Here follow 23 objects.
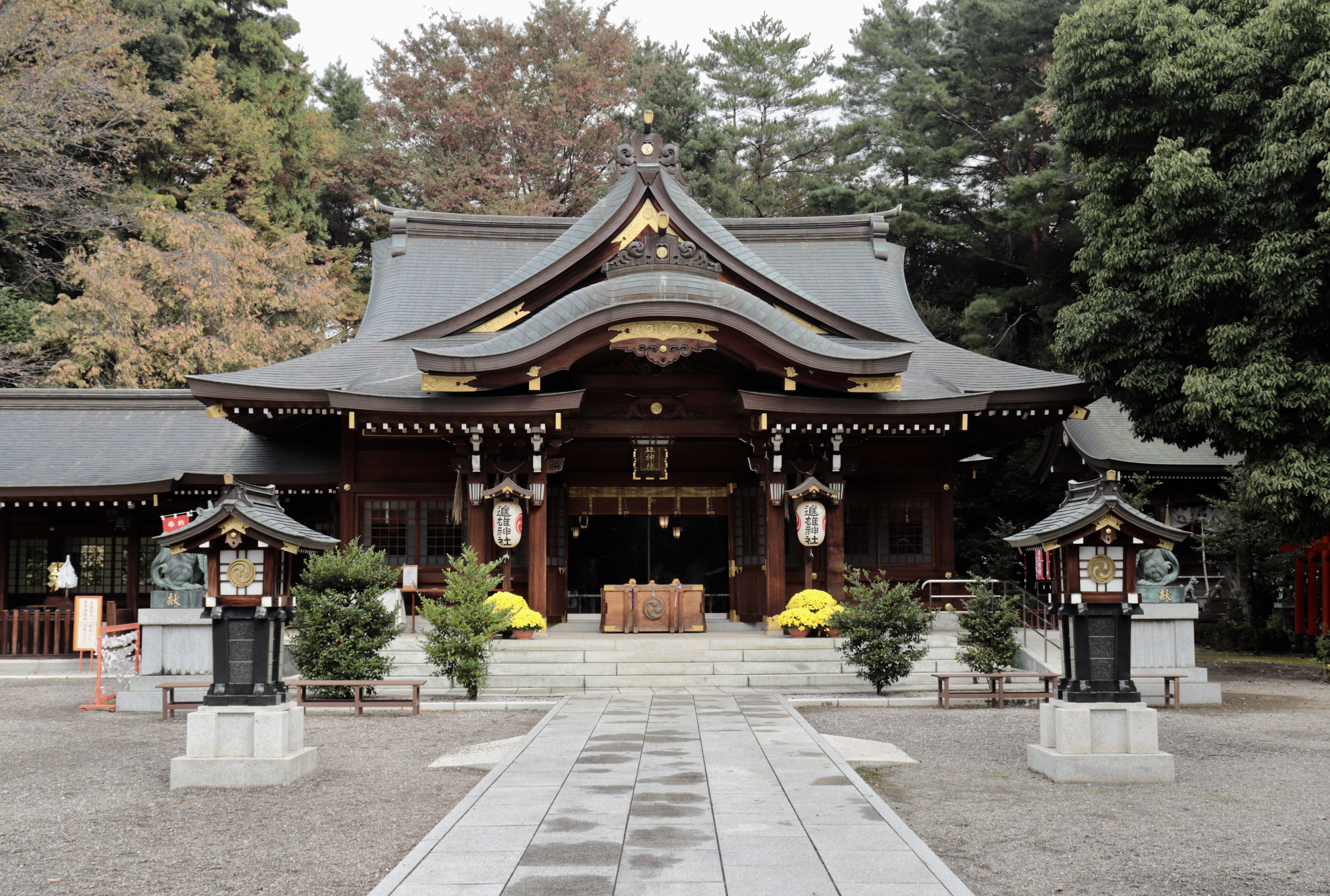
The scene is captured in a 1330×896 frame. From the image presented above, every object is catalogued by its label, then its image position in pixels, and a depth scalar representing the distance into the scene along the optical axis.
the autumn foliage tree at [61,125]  27.94
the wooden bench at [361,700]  13.03
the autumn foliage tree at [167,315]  28.12
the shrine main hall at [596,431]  18.20
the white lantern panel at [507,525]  18.33
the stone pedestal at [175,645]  14.16
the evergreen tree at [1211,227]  15.92
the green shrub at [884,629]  14.09
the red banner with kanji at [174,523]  15.08
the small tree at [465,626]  13.48
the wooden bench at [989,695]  13.41
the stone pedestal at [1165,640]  14.48
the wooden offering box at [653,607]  18.91
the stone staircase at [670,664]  15.59
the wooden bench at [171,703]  12.98
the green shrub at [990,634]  14.32
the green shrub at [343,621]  13.43
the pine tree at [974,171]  33.41
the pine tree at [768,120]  40.91
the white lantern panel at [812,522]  18.55
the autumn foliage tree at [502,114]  39.31
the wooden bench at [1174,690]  13.73
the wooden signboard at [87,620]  17.12
